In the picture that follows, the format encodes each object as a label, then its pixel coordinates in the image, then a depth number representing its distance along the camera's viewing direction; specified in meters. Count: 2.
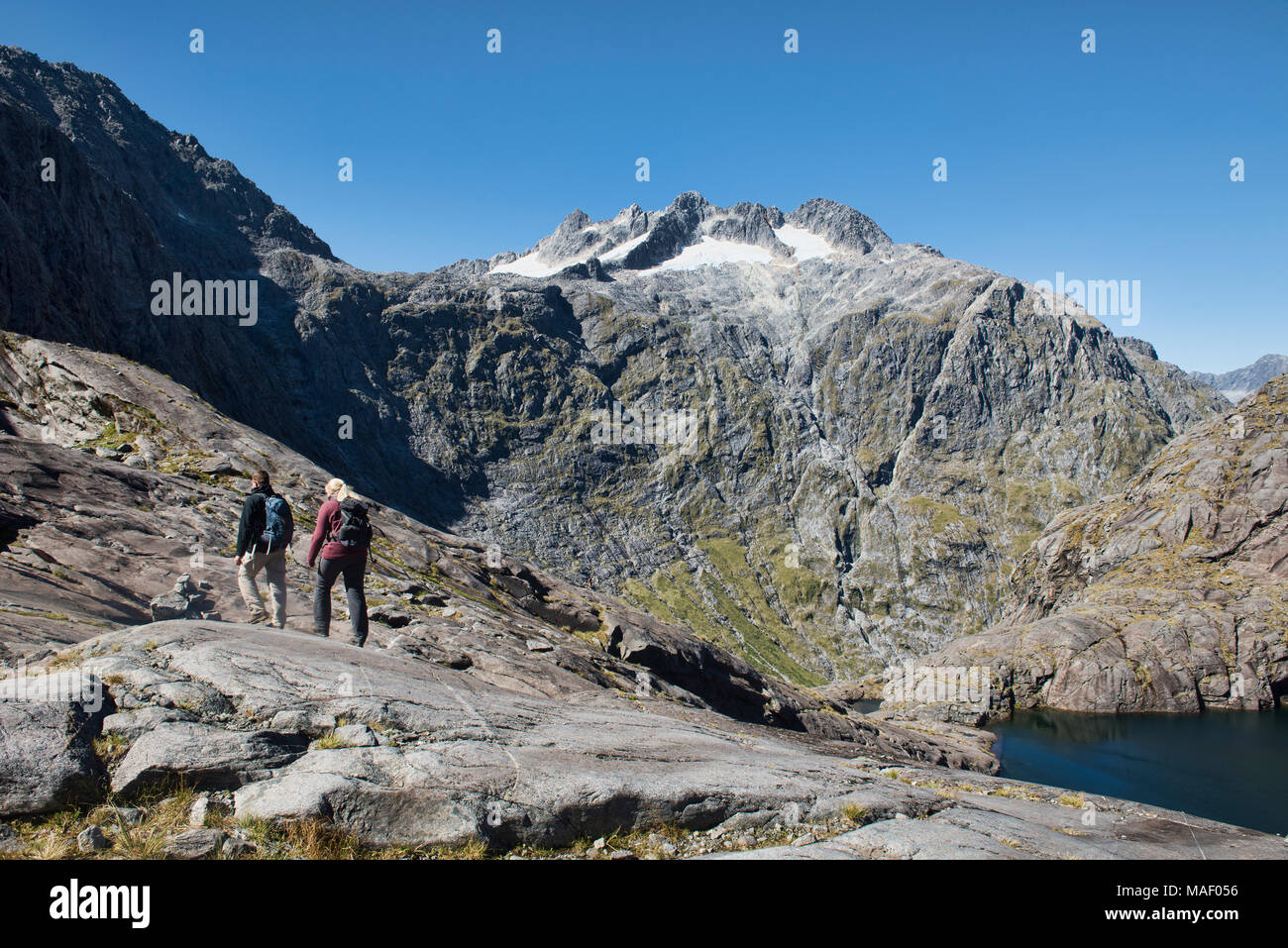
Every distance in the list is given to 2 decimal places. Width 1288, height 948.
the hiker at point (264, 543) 18.44
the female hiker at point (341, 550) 18.86
